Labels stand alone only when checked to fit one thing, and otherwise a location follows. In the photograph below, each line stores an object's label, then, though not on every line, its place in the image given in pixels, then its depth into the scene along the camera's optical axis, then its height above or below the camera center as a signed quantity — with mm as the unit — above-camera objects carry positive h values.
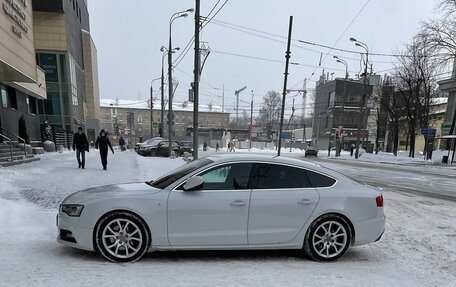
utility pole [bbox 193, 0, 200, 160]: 12984 +1357
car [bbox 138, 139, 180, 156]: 29109 -2679
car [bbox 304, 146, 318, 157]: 50600 -4730
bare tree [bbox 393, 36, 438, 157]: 37781 +3947
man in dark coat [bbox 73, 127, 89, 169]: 13578 -1081
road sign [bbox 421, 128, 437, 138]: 34594 -973
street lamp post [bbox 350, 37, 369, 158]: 34531 +4304
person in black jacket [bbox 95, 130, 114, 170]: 13758 -1160
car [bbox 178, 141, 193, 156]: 31078 -2922
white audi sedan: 4477 -1219
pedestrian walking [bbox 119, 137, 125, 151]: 38631 -3111
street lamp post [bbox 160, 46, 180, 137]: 32956 +2702
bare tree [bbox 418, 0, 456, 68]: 31125 +7180
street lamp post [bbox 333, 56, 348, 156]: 39884 -1109
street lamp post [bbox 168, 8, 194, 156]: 23053 +3277
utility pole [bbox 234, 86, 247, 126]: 86750 +6155
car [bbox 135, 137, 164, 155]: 29333 -2497
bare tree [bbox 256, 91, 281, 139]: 99375 +3356
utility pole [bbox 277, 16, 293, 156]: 16844 +2807
